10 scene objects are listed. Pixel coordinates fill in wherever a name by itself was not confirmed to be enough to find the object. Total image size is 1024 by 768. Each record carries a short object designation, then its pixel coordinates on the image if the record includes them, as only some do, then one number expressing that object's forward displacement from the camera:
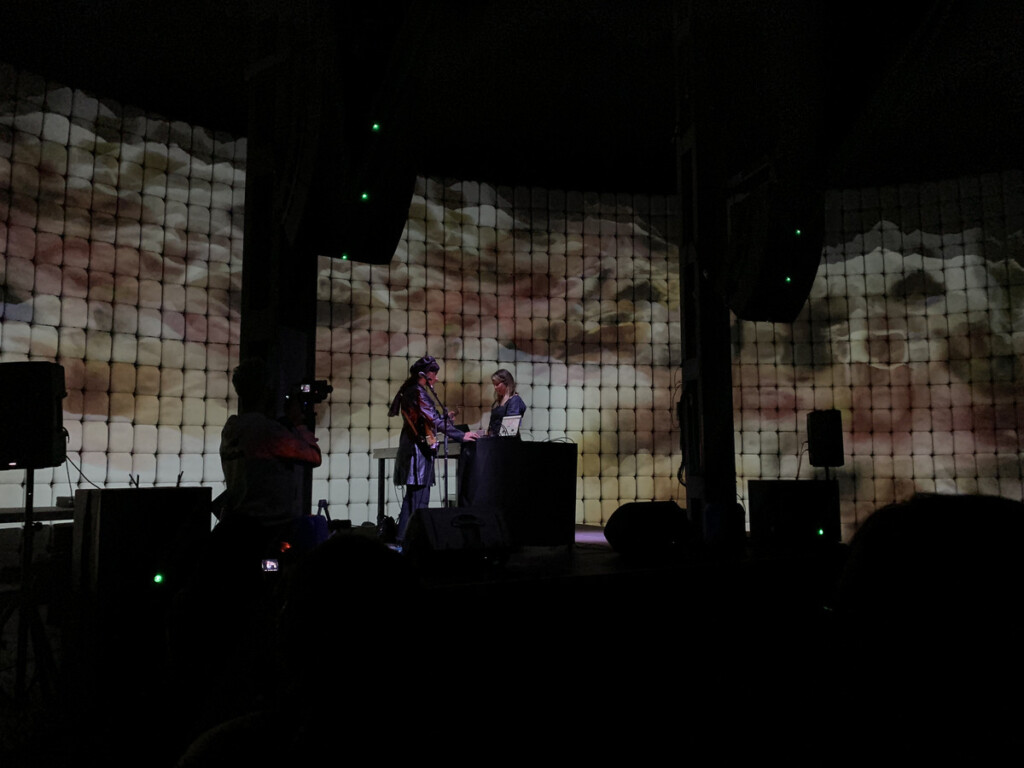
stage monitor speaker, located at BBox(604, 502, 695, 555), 2.98
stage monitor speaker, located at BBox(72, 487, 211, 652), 2.37
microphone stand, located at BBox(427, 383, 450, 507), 4.66
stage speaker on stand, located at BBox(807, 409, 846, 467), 4.56
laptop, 4.83
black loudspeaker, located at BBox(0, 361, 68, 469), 2.61
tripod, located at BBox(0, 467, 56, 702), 2.55
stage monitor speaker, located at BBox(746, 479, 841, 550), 3.38
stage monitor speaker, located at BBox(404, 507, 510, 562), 2.45
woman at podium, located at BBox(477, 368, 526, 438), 4.87
